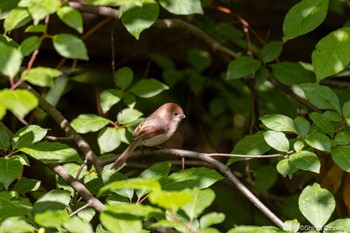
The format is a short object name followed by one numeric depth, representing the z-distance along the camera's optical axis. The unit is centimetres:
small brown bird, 747
